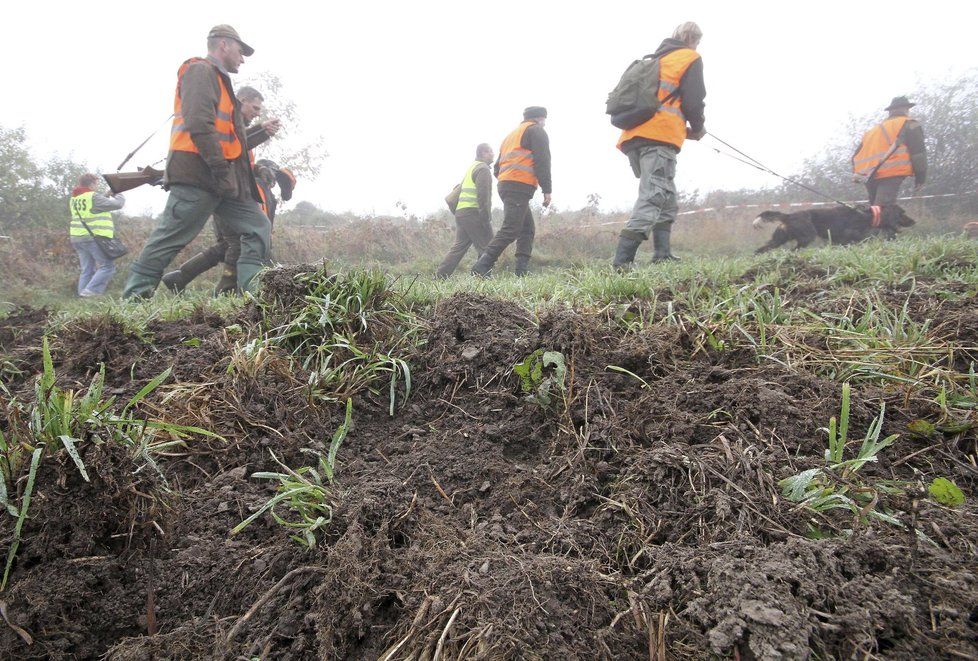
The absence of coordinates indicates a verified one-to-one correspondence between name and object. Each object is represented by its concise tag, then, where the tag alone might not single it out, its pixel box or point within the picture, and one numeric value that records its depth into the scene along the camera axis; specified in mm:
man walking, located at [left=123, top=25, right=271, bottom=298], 4086
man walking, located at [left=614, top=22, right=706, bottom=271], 4711
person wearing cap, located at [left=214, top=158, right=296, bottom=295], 5254
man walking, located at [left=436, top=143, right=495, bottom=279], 7039
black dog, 7484
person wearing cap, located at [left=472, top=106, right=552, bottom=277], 6273
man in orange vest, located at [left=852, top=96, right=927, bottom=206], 7797
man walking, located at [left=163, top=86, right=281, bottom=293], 5246
